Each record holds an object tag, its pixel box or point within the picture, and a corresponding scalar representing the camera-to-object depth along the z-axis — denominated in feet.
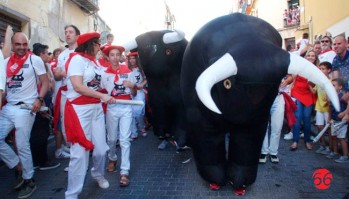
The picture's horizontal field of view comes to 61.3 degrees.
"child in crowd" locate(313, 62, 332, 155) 16.30
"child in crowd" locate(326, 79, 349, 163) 14.83
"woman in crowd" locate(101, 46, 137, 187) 13.14
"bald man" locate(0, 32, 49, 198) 12.10
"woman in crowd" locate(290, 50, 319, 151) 17.13
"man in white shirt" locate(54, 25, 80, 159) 14.51
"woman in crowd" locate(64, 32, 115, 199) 10.59
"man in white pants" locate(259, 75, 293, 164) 14.80
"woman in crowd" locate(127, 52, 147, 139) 18.63
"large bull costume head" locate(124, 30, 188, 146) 13.94
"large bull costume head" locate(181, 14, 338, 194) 7.29
